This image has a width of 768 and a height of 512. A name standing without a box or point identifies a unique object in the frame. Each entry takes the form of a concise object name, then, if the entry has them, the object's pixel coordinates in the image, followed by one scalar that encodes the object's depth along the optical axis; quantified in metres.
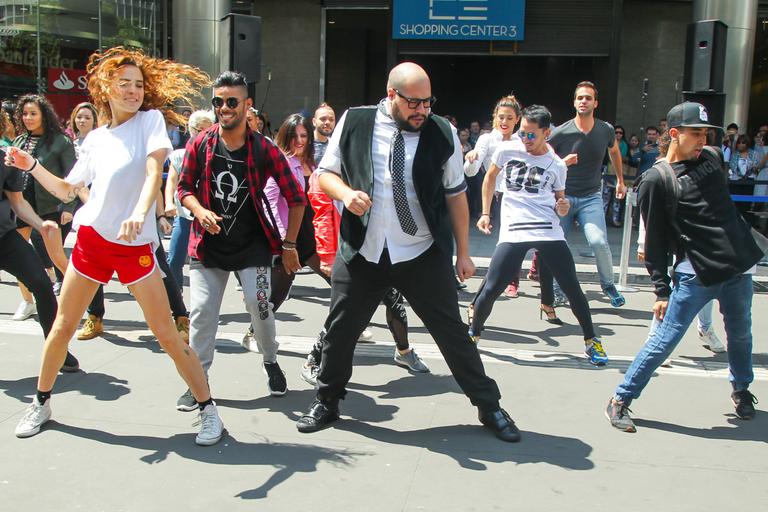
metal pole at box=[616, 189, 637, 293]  9.13
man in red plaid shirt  4.73
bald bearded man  4.28
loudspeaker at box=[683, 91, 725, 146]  9.04
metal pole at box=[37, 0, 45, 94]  16.48
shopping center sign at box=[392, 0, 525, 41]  16.42
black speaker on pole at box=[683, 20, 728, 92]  8.94
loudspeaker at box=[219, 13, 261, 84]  9.98
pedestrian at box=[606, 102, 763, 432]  4.54
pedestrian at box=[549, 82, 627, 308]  7.80
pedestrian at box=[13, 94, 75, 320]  6.79
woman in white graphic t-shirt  6.10
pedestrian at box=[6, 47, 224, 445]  4.23
